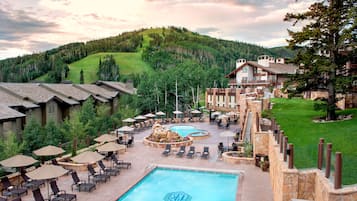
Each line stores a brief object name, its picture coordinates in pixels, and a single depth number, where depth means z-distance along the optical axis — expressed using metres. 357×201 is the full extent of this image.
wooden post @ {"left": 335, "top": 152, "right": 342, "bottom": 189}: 6.78
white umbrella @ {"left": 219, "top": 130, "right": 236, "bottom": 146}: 21.25
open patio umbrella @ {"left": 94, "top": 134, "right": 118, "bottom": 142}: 20.34
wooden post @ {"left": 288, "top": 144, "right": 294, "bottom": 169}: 9.08
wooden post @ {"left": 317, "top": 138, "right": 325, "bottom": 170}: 8.13
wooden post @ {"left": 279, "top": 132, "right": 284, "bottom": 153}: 10.88
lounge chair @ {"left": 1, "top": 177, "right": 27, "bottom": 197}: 12.62
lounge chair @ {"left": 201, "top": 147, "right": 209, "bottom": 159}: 19.39
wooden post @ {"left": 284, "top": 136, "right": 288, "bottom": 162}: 9.89
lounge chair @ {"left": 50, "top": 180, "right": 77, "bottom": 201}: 11.94
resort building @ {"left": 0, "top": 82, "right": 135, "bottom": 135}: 24.95
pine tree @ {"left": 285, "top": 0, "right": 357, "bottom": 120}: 15.97
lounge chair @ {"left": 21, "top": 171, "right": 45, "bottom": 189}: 13.62
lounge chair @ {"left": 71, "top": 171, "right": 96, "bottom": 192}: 13.44
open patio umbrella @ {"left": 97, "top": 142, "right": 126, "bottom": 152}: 17.22
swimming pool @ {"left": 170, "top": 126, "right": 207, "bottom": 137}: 28.68
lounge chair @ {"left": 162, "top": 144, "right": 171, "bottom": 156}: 20.52
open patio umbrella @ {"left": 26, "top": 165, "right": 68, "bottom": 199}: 11.94
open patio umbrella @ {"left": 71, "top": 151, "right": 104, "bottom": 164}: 14.60
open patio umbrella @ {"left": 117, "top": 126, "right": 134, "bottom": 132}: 25.81
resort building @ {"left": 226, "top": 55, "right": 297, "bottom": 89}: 44.59
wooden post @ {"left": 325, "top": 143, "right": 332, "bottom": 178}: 7.45
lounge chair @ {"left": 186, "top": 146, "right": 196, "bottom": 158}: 19.64
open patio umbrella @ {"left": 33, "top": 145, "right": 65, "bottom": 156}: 16.45
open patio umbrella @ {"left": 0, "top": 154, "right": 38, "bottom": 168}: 13.95
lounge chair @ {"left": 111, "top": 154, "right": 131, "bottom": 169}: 17.29
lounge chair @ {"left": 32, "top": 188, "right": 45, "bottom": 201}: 11.34
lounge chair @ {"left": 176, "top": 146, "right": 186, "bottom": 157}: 20.02
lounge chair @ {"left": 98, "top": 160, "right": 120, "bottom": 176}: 15.80
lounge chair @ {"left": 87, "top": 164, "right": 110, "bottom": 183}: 14.66
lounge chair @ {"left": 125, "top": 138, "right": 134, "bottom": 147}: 23.34
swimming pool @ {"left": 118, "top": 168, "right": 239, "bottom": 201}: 13.51
